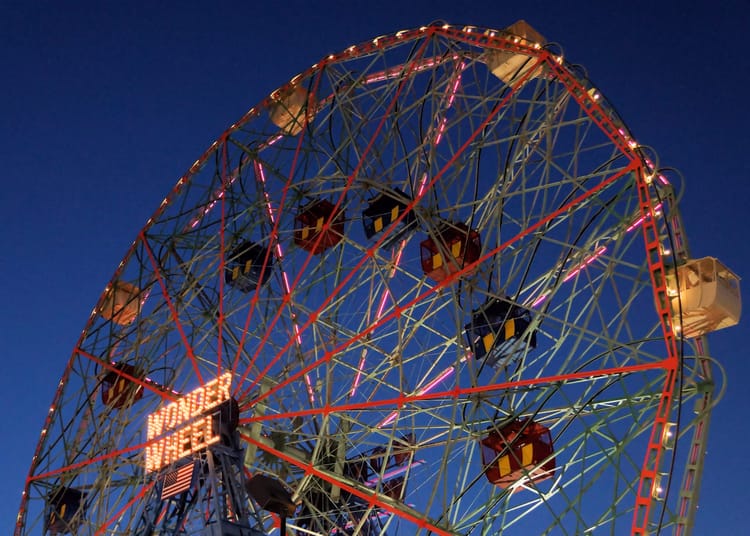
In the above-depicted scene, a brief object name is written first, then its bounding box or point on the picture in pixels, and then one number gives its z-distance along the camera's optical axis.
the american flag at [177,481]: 21.73
